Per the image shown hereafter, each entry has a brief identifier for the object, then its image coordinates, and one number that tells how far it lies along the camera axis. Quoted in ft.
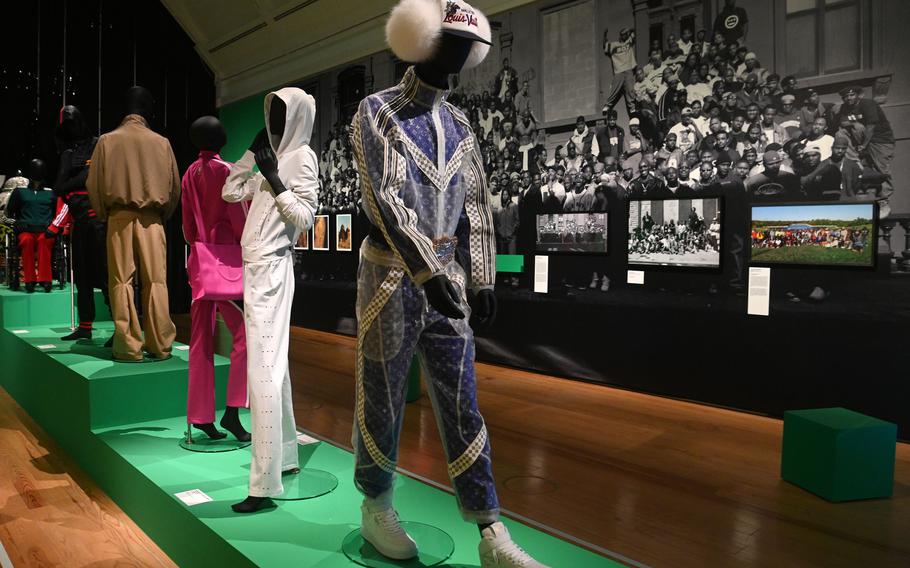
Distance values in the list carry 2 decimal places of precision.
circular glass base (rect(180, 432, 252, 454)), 12.89
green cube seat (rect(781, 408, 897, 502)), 13.20
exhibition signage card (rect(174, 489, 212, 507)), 10.22
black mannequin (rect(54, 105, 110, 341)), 19.36
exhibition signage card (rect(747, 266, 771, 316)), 19.44
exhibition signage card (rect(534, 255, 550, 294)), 25.71
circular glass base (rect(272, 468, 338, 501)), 10.45
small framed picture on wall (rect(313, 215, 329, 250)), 37.27
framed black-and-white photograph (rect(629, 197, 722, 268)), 20.70
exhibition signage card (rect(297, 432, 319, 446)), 13.20
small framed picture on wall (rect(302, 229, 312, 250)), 38.61
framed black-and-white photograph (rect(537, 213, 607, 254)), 23.82
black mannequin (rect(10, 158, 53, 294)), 28.58
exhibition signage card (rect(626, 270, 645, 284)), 22.63
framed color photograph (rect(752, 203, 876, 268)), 17.53
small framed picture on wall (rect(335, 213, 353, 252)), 35.81
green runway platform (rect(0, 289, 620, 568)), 8.84
